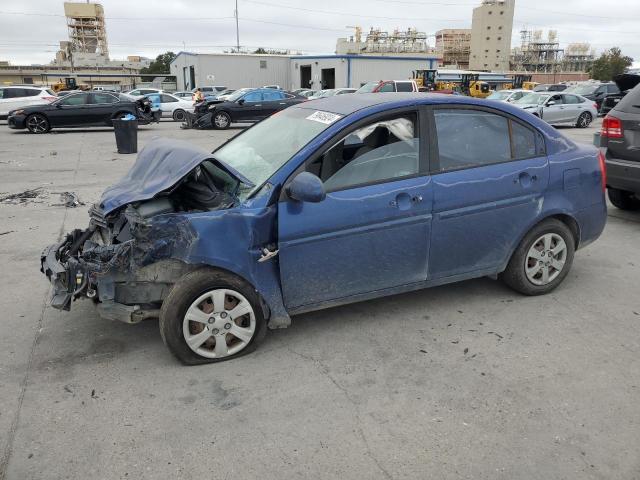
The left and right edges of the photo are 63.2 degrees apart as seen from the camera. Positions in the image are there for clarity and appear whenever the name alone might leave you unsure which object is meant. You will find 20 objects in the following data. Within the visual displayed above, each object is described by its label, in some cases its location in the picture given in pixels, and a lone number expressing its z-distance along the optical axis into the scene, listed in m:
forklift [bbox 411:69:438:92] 37.79
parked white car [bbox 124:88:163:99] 32.70
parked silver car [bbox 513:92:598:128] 20.30
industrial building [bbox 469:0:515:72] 118.81
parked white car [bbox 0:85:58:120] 22.22
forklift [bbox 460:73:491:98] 36.03
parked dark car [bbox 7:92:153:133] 18.25
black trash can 13.20
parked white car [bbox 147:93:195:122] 27.00
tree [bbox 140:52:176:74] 101.12
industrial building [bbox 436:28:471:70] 139.38
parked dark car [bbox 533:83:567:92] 33.25
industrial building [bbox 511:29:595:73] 141.77
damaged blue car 3.20
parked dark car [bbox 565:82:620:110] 27.73
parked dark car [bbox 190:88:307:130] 20.83
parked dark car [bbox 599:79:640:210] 5.91
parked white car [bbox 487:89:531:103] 22.76
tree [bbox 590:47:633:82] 91.75
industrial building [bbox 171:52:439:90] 48.72
